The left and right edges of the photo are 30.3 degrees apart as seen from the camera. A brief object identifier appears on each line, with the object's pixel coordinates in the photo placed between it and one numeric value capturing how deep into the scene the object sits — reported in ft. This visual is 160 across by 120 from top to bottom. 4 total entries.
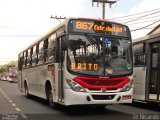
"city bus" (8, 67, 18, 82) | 163.05
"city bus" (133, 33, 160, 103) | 37.60
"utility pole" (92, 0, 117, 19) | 93.37
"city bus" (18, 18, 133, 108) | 31.89
